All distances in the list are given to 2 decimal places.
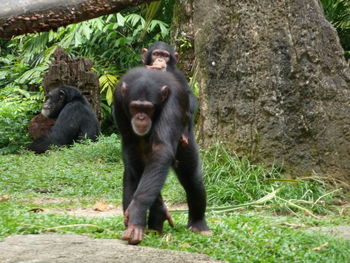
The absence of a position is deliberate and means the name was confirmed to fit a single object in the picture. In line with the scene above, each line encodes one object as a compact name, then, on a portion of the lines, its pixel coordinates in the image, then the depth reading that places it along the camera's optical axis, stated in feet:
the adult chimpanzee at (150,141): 27.12
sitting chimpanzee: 83.35
